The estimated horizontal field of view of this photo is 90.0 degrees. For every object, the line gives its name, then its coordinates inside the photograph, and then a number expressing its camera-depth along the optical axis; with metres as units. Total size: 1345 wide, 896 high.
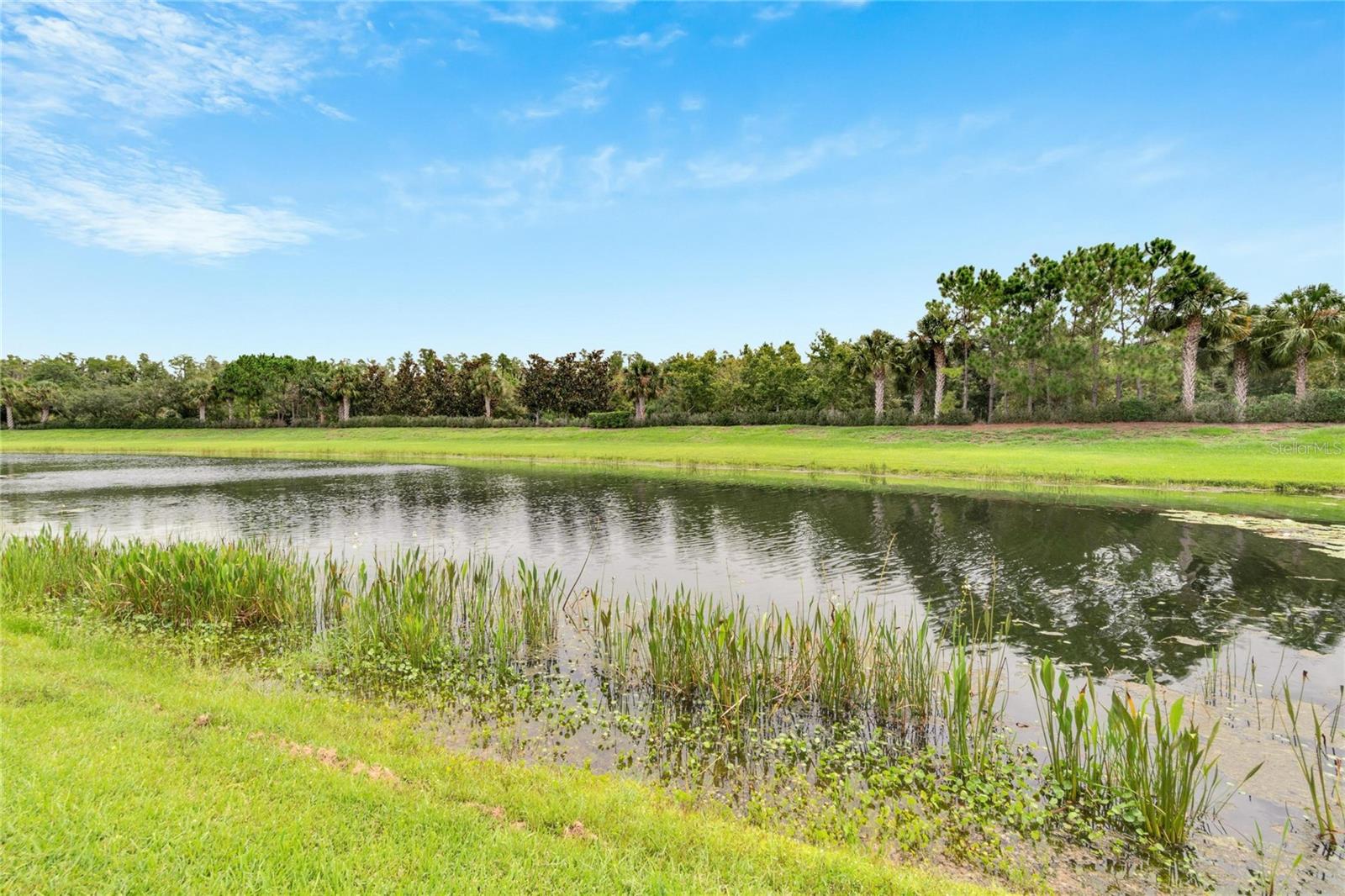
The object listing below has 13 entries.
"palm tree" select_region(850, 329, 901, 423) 71.62
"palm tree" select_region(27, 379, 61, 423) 110.27
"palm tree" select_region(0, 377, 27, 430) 106.94
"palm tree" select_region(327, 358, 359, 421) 101.56
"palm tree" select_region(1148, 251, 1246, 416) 54.84
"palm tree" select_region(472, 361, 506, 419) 98.00
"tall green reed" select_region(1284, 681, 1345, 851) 6.06
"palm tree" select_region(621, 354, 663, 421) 86.06
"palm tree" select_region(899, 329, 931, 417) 69.31
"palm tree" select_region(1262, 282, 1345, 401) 51.88
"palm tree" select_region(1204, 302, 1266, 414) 54.41
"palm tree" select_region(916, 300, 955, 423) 67.81
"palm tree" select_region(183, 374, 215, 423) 106.12
